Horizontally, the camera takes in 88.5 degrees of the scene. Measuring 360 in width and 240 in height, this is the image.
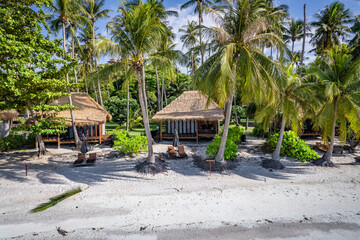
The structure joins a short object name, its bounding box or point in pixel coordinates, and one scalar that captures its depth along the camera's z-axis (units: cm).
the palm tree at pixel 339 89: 784
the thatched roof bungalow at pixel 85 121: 1352
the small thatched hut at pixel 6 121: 1379
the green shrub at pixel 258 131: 1652
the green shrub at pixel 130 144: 1033
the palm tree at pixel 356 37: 1708
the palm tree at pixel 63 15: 1167
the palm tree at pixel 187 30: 2118
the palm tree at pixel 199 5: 1753
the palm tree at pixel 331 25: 1752
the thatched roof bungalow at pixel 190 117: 1430
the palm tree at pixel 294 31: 2014
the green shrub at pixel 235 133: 1284
